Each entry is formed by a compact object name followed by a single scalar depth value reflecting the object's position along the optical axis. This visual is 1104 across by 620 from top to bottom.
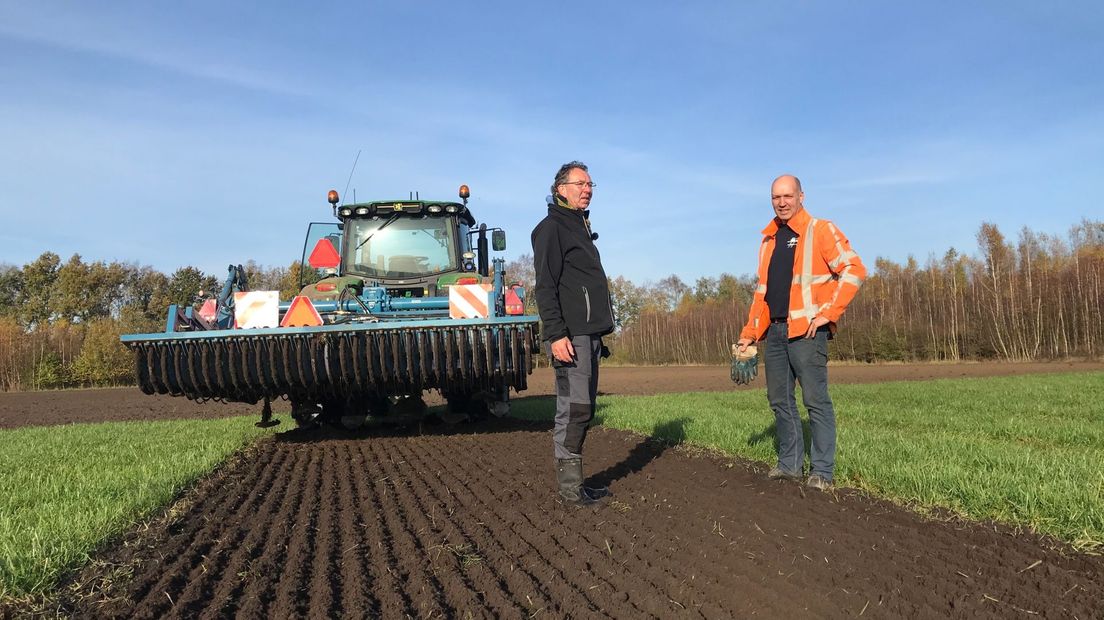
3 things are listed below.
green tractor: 6.54
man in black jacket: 4.18
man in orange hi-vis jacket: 4.28
